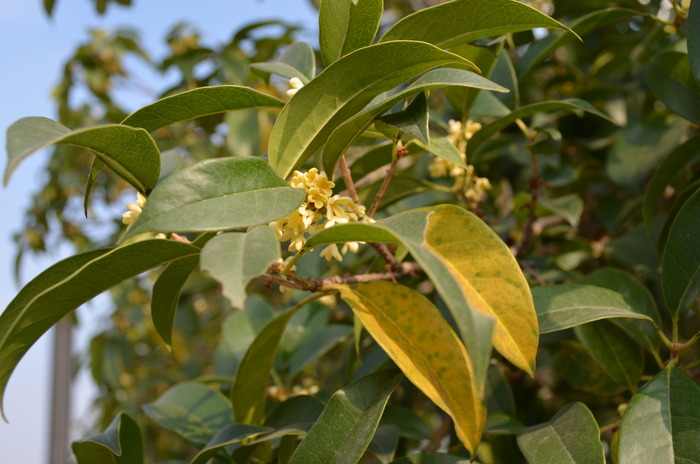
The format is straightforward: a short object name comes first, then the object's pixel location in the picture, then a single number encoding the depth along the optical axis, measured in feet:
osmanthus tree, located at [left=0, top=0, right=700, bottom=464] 1.87
